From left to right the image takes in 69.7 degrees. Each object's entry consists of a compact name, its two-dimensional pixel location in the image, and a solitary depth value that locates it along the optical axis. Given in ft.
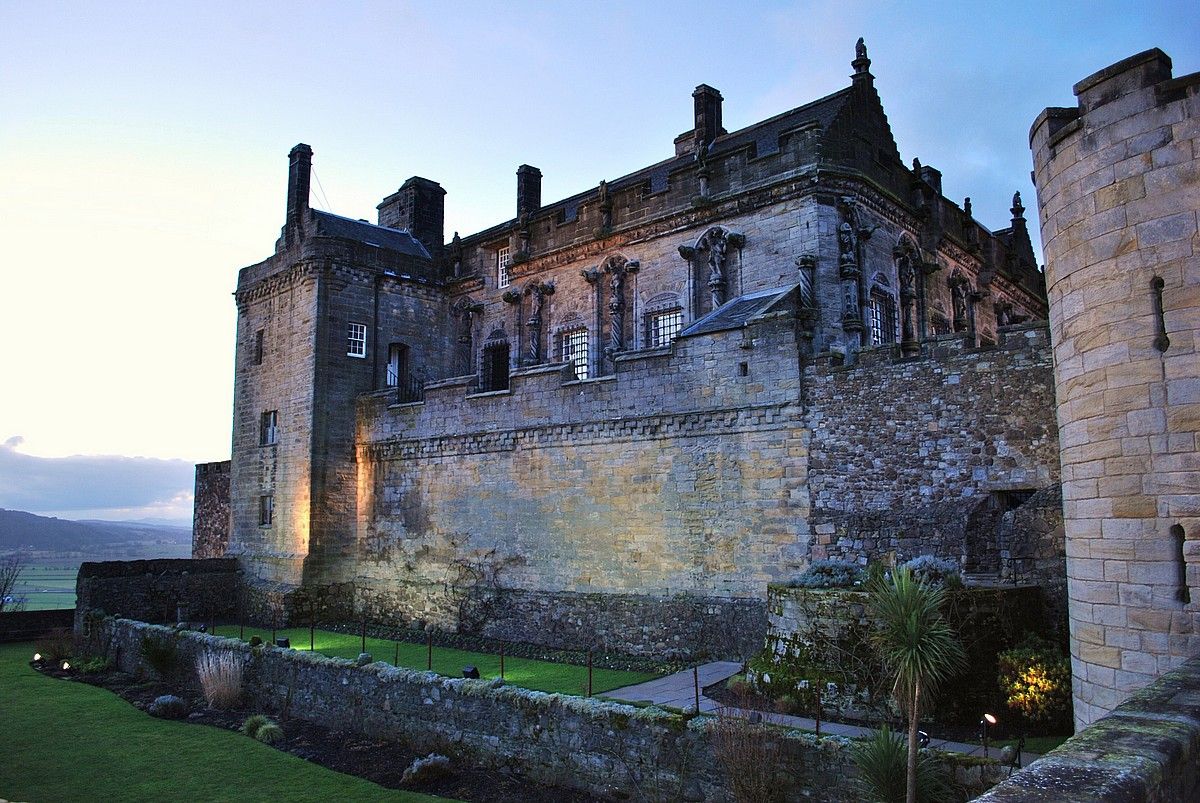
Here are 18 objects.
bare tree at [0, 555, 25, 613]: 108.40
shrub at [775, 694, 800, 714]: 43.71
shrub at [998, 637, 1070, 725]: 38.55
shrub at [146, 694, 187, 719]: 57.36
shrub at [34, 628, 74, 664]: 77.61
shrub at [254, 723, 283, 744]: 51.96
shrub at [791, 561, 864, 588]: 46.85
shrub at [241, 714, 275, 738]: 53.62
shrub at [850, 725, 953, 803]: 30.99
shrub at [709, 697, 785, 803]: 34.94
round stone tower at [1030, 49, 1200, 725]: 23.15
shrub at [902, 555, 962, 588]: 42.63
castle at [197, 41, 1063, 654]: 54.75
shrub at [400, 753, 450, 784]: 44.27
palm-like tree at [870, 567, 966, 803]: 31.40
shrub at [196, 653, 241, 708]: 59.62
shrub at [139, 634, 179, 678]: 67.10
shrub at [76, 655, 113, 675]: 72.59
